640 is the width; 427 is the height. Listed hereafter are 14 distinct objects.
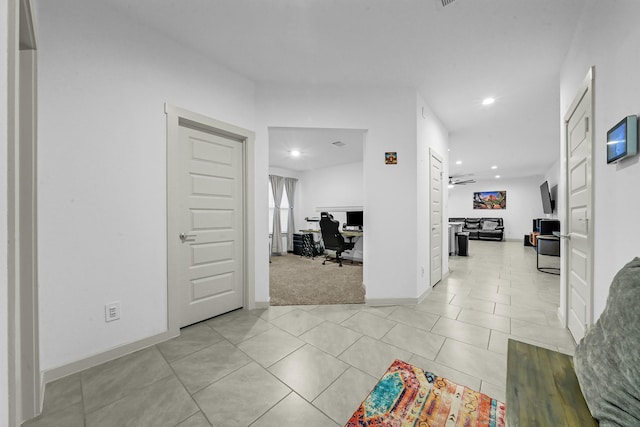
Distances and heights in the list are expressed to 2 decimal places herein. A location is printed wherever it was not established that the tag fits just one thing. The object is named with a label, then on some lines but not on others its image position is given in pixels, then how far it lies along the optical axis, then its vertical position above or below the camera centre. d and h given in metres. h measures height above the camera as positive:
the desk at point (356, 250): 6.05 -0.93
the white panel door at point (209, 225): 2.37 -0.13
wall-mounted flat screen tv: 6.63 +0.36
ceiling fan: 9.37 +1.27
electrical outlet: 1.84 -0.74
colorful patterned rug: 1.33 -1.11
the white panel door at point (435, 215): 3.53 -0.04
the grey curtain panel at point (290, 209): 7.34 +0.10
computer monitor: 6.01 -0.16
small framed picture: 2.96 +0.65
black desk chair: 5.22 -0.52
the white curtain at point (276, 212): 6.91 +0.01
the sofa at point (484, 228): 9.78 -0.65
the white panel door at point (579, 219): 1.75 -0.05
